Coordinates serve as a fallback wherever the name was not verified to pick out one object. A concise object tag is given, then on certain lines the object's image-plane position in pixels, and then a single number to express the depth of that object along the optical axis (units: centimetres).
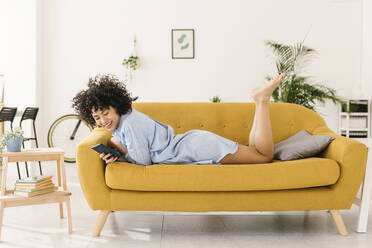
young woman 235
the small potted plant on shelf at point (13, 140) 248
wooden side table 229
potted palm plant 447
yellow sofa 225
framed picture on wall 562
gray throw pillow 252
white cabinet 546
